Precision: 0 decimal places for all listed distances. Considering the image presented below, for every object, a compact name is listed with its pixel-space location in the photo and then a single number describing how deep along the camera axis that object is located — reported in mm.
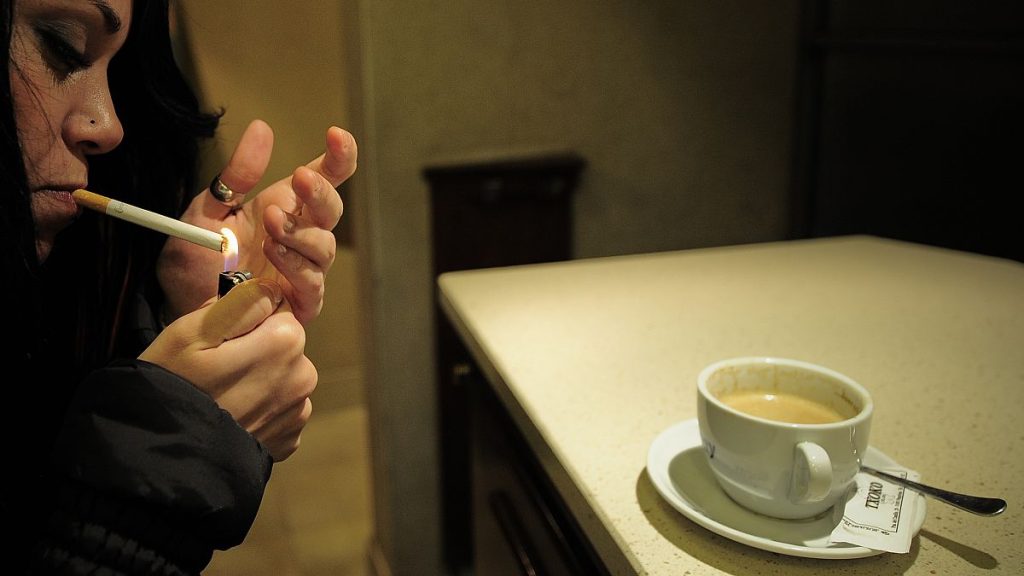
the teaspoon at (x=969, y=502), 564
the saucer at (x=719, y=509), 545
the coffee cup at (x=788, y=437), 548
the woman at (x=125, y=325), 548
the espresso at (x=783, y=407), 622
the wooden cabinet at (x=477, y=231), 1713
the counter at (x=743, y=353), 582
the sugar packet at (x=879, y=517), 533
